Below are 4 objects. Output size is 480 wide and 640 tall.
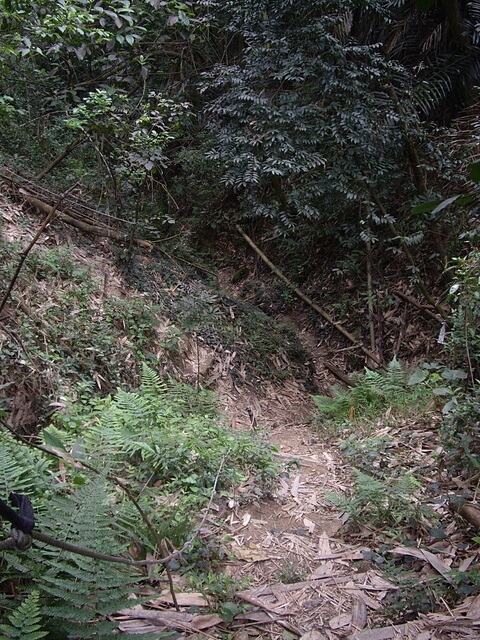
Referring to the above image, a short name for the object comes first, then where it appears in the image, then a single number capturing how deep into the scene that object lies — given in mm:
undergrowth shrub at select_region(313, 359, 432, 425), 4668
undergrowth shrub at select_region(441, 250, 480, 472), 3182
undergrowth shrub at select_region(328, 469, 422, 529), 2887
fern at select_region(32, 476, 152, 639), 1711
